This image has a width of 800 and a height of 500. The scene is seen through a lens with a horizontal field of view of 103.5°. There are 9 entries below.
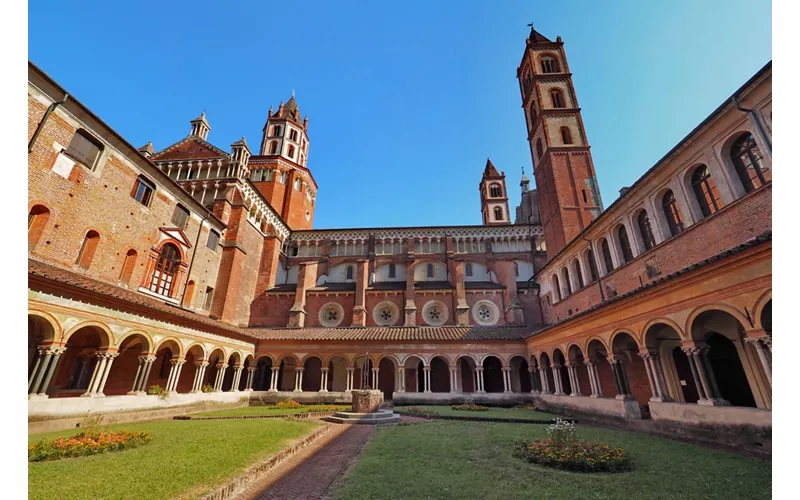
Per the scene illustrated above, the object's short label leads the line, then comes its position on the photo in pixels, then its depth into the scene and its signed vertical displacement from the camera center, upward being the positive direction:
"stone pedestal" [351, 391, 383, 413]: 16.05 -1.46
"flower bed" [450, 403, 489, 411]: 18.33 -1.96
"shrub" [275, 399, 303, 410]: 19.68 -2.01
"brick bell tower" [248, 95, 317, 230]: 39.50 +24.51
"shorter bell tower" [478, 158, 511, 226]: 47.03 +24.79
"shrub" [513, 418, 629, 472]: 6.83 -1.76
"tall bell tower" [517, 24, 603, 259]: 28.27 +21.45
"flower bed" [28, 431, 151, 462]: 7.28 -1.76
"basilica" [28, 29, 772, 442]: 10.95 +5.55
